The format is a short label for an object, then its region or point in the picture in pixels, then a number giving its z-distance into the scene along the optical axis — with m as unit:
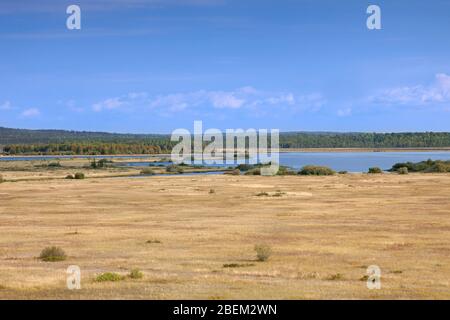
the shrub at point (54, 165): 166.36
